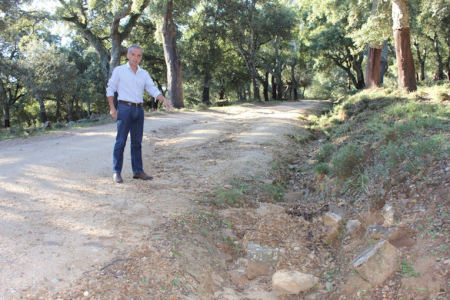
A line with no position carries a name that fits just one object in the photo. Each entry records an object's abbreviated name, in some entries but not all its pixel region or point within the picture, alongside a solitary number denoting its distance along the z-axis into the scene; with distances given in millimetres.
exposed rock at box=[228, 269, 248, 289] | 3199
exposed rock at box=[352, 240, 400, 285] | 2912
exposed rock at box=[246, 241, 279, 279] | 3381
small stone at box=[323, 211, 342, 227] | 4078
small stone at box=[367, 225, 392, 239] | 3395
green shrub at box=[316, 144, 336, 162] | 6973
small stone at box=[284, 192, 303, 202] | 5320
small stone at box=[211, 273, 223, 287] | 3080
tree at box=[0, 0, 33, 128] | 14398
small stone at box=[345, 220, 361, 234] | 3856
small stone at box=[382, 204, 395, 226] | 3619
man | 4781
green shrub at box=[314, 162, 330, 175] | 5934
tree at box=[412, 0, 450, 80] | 14195
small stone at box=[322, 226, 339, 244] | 3932
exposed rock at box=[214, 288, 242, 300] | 2913
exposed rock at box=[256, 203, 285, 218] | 4453
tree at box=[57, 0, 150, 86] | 16766
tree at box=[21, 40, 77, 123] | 24047
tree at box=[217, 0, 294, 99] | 23311
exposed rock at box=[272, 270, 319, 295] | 3076
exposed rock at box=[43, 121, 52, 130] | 12400
